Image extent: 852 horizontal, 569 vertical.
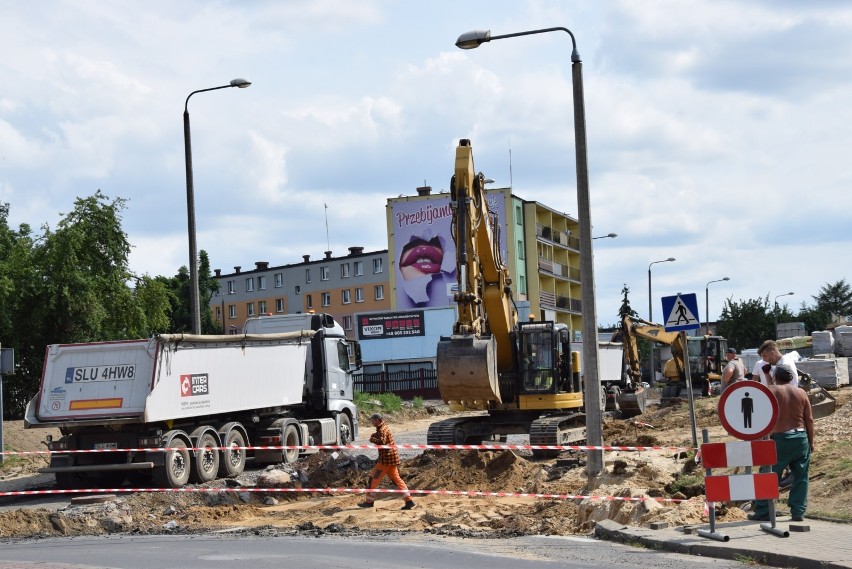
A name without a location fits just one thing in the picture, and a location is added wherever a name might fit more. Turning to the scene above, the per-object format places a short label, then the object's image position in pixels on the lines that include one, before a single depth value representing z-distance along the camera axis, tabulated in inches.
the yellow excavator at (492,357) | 790.5
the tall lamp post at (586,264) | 676.1
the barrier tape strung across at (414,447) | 772.0
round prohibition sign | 440.5
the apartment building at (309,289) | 3882.9
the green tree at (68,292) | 1498.5
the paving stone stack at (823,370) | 1450.5
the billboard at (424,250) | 3312.0
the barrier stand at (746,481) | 445.7
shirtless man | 474.6
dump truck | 777.6
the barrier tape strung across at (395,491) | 550.1
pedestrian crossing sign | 756.0
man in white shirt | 548.1
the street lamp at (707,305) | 2900.1
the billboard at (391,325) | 2933.1
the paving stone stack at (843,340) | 1667.1
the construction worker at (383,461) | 671.1
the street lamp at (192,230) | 981.2
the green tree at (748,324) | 3782.0
